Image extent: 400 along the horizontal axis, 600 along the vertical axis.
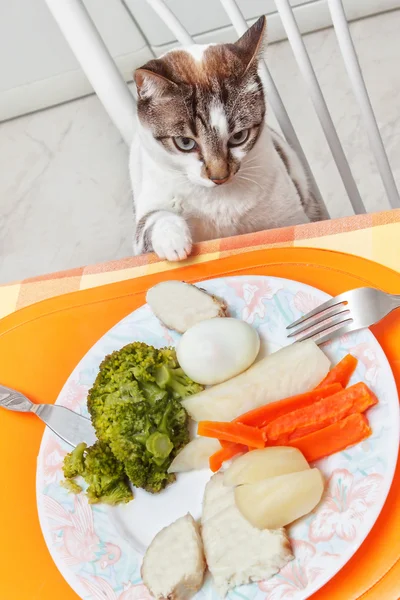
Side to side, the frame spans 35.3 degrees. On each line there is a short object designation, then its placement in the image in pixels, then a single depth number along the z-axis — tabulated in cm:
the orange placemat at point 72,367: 59
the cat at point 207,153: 102
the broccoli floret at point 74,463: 72
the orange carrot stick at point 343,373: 69
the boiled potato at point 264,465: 63
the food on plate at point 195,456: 70
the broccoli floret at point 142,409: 70
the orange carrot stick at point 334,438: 64
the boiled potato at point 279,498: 60
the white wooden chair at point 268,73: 98
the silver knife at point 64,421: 76
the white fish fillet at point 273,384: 70
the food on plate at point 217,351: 74
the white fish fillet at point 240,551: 58
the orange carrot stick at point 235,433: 67
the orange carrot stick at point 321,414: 66
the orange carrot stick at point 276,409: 69
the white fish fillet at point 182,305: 80
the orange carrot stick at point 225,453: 69
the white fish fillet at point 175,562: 59
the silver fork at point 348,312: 72
